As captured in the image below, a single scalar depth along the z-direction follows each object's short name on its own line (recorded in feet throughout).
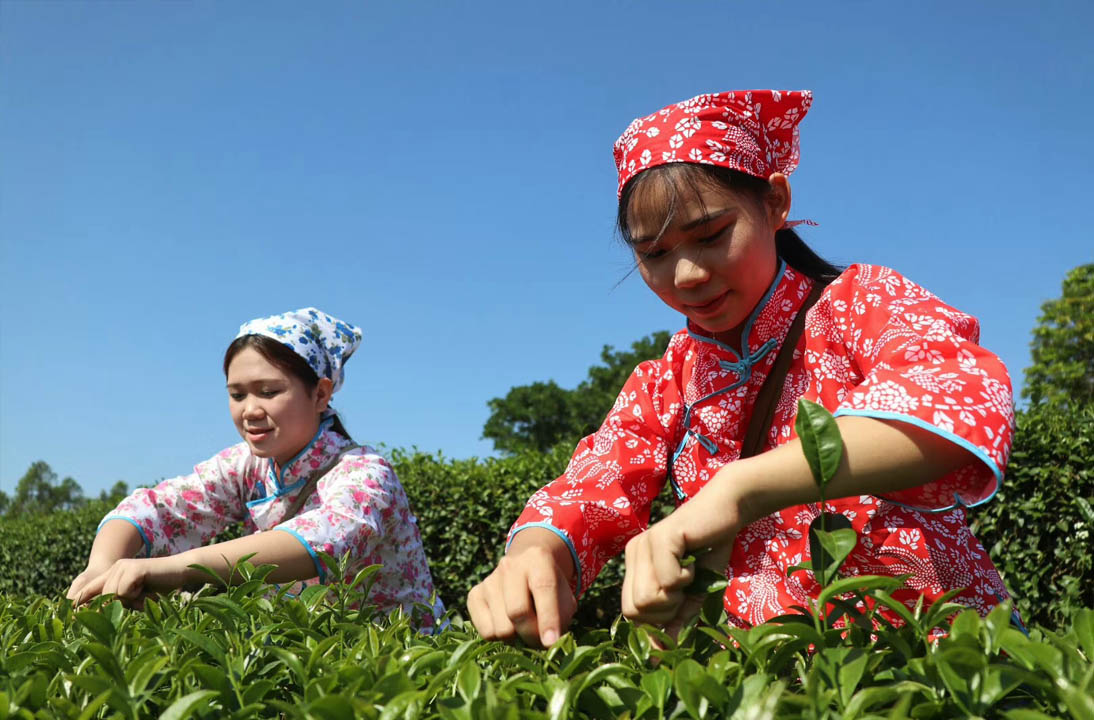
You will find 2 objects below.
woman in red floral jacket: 4.29
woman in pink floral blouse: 10.80
